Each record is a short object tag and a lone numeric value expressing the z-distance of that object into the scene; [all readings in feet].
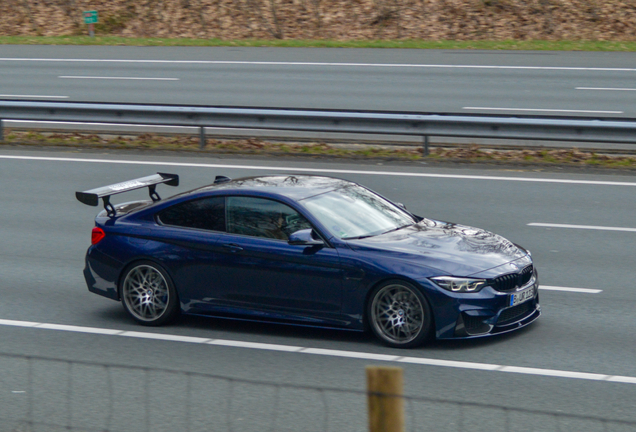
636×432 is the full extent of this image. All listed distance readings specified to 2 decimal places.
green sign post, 208.44
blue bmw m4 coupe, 49.98
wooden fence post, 23.63
